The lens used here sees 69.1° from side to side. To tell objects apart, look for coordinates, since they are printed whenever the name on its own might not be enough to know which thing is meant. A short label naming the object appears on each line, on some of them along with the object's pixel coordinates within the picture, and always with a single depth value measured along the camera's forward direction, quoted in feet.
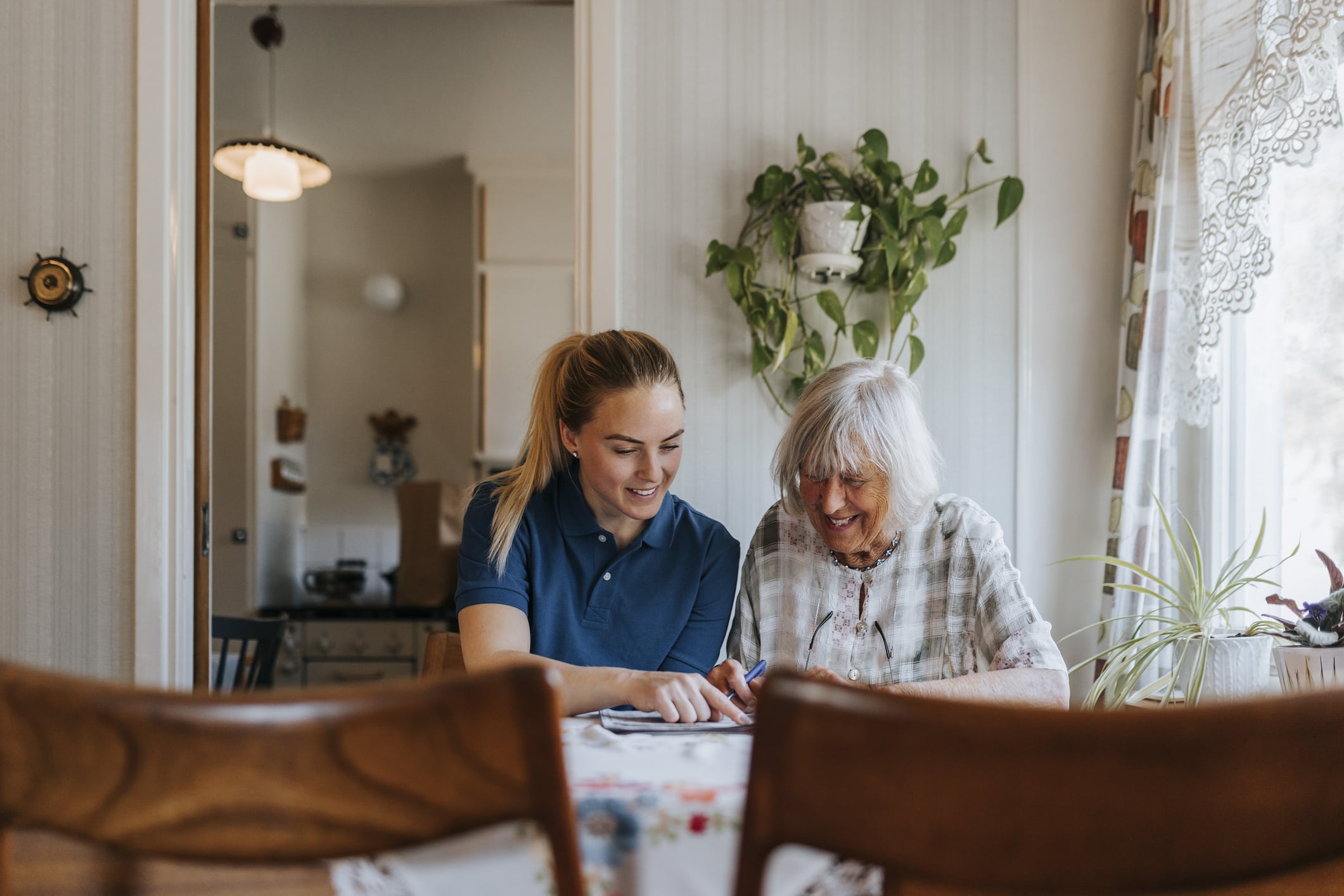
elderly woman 5.32
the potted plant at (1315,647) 4.50
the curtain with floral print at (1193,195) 5.27
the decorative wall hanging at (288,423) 16.30
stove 15.06
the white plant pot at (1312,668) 4.48
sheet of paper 3.77
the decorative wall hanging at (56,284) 7.48
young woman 5.60
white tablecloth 2.51
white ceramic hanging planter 7.04
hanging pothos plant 7.21
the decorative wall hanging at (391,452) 17.42
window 5.79
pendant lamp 11.78
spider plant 5.55
